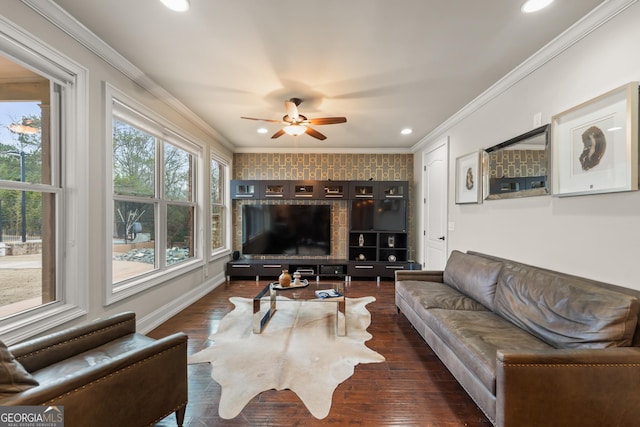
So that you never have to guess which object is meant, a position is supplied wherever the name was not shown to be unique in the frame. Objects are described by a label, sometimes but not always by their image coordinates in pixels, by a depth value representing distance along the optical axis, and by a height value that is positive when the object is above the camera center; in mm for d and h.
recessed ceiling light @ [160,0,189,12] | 1700 +1389
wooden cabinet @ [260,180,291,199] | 5168 +454
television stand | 5008 -1077
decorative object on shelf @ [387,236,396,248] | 5254 -577
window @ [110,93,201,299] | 2650 +180
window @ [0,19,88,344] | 1724 +185
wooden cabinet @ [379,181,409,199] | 5133 +449
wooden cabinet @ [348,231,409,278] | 5031 -818
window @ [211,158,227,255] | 4805 +110
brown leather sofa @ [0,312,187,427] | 1062 -806
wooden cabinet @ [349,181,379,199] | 5148 +468
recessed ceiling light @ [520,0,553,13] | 1685 +1370
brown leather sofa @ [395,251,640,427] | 1324 -848
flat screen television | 5250 -331
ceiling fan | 2885 +1108
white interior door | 4094 +123
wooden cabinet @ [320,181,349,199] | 5164 +451
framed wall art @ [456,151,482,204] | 3186 +442
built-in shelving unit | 5129 +232
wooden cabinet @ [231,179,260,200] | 5203 +478
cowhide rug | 1872 -1291
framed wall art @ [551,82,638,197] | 1602 +472
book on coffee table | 2978 -951
